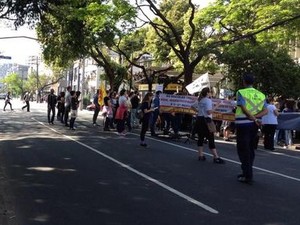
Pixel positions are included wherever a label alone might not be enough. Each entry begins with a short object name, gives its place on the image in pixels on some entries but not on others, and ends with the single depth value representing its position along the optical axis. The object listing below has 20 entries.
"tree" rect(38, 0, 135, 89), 15.76
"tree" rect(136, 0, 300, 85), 16.86
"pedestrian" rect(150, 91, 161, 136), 12.51
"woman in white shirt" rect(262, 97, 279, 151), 10.86
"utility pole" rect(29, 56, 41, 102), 68.09
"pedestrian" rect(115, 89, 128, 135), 12.13
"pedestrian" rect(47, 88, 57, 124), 15.81
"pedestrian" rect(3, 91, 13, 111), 26.14
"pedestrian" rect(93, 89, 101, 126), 16.01
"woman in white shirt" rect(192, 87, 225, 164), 7.40
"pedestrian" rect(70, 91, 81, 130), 13.45
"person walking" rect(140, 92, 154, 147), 9.42
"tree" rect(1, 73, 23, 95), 93.80
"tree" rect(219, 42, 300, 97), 16.53
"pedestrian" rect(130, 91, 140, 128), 15.01
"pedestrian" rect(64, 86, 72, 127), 14.72
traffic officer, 5.69
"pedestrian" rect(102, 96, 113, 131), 13.54
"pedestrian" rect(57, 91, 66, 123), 15.86
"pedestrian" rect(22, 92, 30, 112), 25.57
